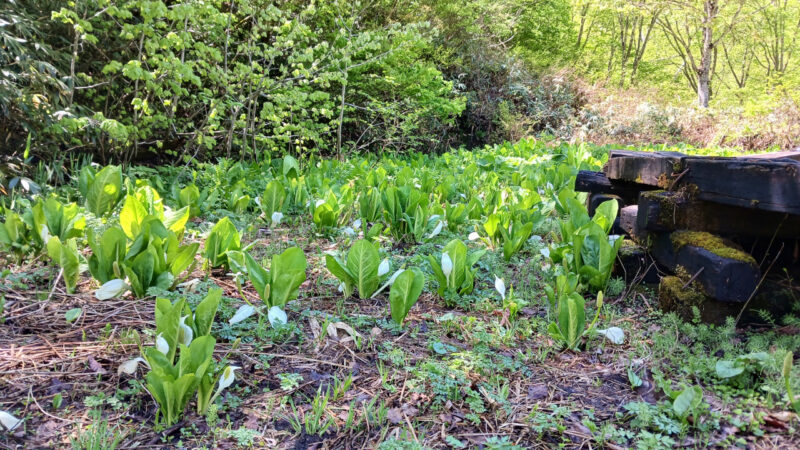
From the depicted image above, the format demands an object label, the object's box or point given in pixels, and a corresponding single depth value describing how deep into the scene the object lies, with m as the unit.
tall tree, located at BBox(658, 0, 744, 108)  15.41
